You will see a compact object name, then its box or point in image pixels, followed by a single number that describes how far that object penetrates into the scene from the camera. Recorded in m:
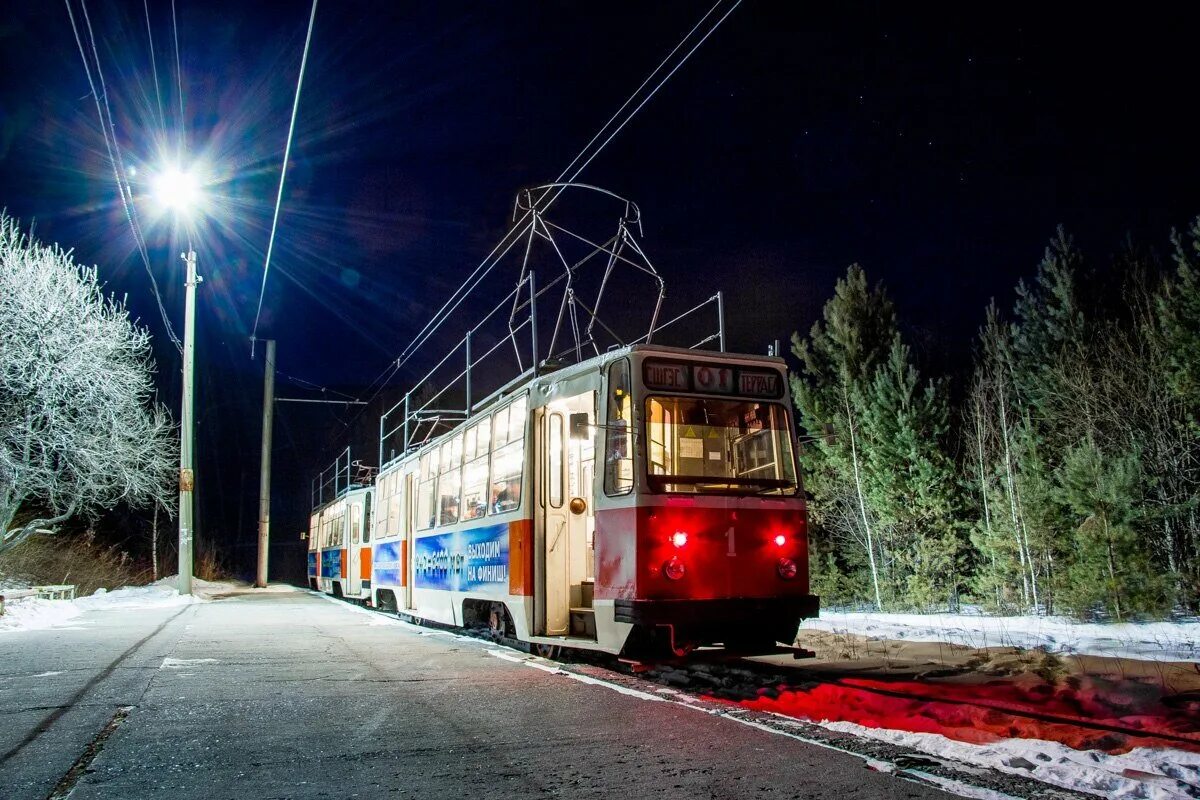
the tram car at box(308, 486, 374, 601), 23.91
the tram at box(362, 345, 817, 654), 8.41
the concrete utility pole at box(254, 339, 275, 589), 34.59
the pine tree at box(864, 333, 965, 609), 25.41
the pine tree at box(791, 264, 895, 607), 27.53
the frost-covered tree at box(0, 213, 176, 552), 20.66
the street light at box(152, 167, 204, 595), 23.86
